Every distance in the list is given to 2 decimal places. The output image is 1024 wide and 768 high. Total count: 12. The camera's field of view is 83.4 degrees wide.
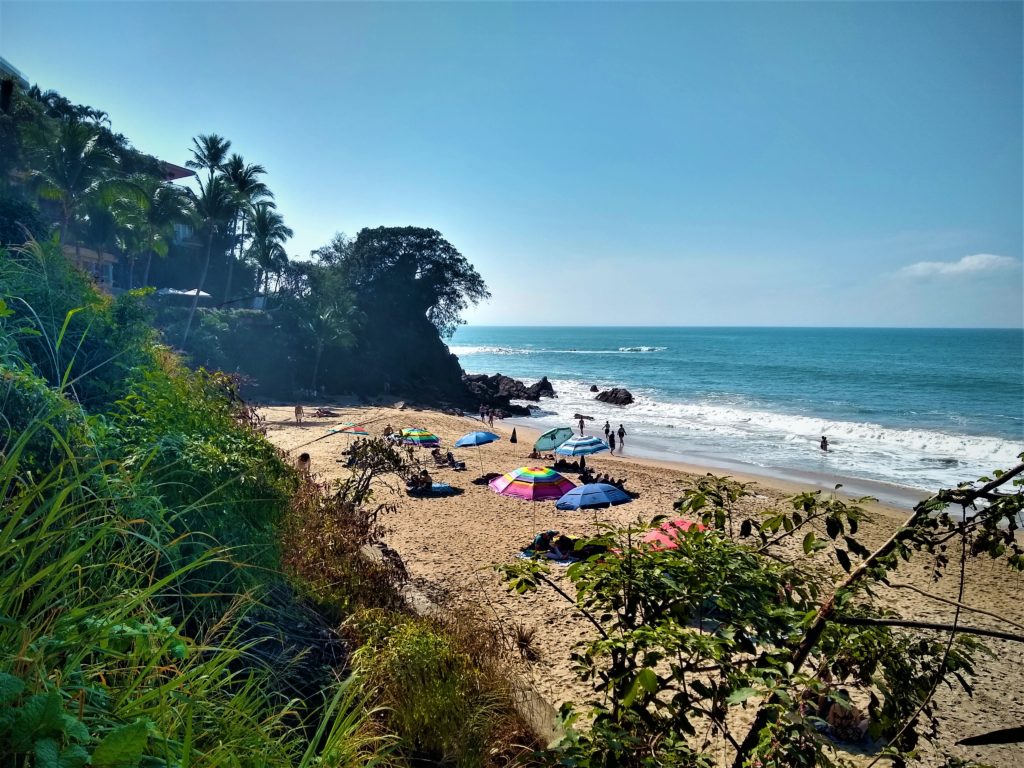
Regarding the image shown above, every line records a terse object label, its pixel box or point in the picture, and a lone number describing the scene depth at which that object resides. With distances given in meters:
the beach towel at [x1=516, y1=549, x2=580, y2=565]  10.29
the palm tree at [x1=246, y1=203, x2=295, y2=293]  39.38
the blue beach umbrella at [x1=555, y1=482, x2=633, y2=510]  13.45
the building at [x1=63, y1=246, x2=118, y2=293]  27.52
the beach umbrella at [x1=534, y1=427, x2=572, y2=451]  19.86
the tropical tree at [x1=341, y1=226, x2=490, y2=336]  45.81
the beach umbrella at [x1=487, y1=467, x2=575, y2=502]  13.94
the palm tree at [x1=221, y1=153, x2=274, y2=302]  36.31
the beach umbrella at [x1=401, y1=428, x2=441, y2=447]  19.62
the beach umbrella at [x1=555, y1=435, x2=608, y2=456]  20.22
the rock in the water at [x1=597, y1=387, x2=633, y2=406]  43.34
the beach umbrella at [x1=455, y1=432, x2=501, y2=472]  20.38
